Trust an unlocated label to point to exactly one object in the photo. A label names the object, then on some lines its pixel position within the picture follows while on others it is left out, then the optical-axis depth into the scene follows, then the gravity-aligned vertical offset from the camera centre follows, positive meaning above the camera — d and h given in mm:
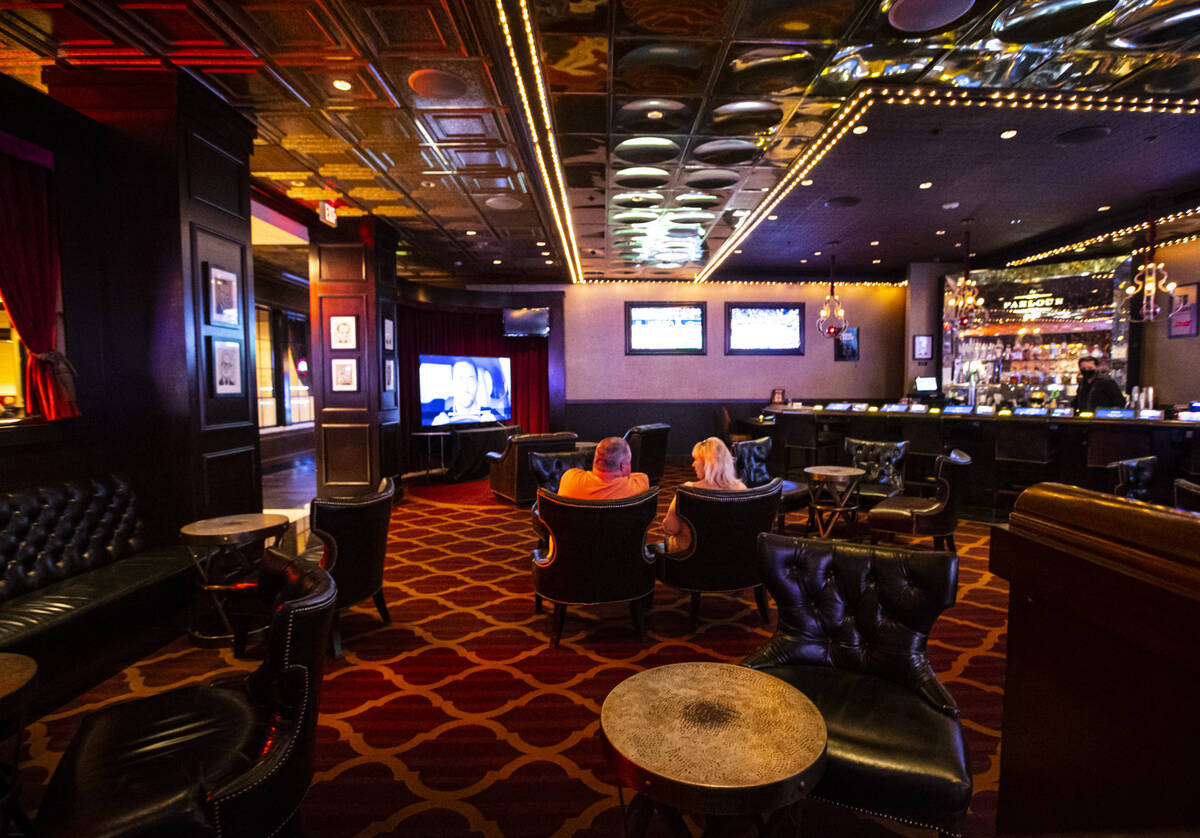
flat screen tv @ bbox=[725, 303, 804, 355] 11406 +1026
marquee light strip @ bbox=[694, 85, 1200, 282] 4199 +2024
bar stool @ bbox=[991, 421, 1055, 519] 6008 -809
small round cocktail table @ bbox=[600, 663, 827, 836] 1280 -876
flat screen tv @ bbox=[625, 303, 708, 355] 11461 +1150
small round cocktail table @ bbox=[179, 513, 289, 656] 3320 -1063
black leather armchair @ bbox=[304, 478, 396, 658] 3230 -872
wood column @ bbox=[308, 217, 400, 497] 7332 +424
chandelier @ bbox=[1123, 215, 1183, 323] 6262 +1004
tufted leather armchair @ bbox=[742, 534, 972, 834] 1604 -1024
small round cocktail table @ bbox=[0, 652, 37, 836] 1735 -950
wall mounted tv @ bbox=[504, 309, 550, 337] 11344 +1280
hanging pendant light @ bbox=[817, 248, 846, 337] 9094 +1026
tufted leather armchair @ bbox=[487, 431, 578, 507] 7027 -885
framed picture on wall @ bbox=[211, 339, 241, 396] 4246 +162
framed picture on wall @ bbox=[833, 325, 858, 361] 11391 +685
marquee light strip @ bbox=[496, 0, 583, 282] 3498 +2061
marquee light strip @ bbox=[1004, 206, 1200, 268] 6820 +1848
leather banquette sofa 2771 -1044
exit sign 6428 +1944
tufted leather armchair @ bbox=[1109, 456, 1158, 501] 4133 -694
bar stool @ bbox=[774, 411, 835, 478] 7520 -751
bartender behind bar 7105 -176
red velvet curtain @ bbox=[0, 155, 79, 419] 3301 +674
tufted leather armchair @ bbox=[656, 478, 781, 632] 3318 -891
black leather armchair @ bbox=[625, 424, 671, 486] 7652 -885
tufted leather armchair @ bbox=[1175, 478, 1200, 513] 3357 -806
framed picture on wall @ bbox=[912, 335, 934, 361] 10438 +575
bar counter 5477 -648
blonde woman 3793 -551
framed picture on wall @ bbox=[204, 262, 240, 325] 4191 +680
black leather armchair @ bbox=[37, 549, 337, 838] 1435 -1016
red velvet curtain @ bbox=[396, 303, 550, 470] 10055 +719
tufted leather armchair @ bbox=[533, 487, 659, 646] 3148 -924
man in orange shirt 3527 -579
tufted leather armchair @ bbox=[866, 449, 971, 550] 4656 -1056
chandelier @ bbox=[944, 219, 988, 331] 7875 +1098
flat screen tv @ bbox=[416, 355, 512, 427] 9773 -51
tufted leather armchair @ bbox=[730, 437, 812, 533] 5461 -752
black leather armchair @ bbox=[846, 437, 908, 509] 5727 -853
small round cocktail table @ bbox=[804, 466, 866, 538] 5234 -1021
